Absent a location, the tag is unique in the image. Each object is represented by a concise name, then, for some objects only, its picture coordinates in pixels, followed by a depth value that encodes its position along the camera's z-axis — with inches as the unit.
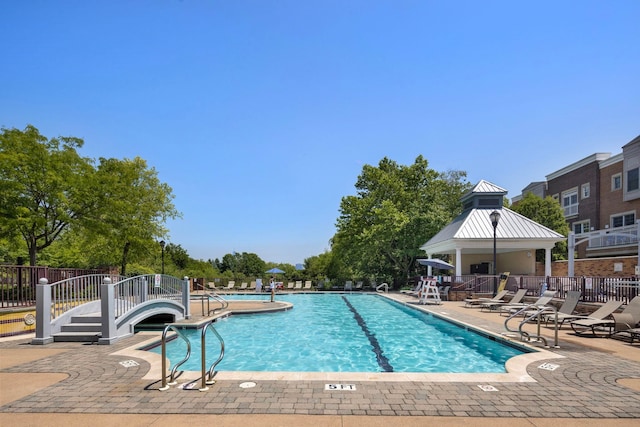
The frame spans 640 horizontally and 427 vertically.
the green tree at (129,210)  797.2
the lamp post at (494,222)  753.0
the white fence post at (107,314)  361.7
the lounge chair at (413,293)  896.0
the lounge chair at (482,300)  701.7
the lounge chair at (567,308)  454.4
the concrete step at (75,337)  373.9
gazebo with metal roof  923.4
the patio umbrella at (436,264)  915.4
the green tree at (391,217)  1258.9
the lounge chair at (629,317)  376.8
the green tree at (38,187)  637.9
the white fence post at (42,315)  365.7
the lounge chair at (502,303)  640.4
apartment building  1064.8
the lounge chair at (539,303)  536.7
